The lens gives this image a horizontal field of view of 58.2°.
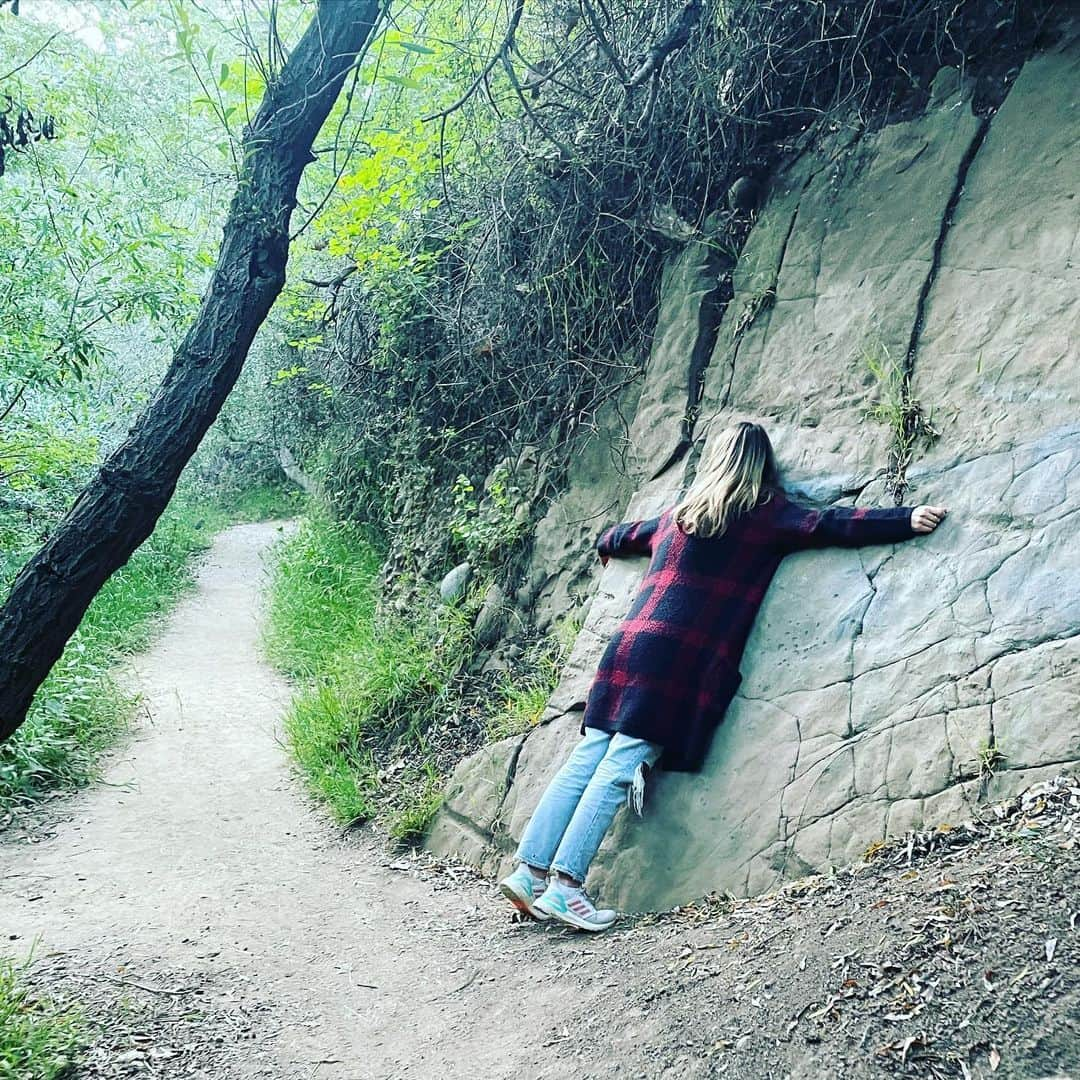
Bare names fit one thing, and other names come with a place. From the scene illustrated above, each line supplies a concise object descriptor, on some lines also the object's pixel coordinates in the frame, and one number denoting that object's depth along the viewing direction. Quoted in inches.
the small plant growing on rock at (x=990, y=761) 125.3
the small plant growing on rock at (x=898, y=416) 157.1
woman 152.8
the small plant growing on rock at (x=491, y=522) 253.4
